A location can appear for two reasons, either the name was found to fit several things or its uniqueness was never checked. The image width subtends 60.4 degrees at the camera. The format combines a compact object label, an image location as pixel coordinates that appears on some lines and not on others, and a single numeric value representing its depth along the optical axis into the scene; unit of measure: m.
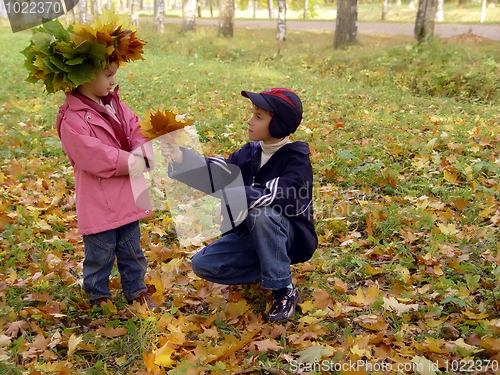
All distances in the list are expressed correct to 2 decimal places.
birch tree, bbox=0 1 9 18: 29.91
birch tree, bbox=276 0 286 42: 18.06
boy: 2.70
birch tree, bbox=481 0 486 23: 26.64
